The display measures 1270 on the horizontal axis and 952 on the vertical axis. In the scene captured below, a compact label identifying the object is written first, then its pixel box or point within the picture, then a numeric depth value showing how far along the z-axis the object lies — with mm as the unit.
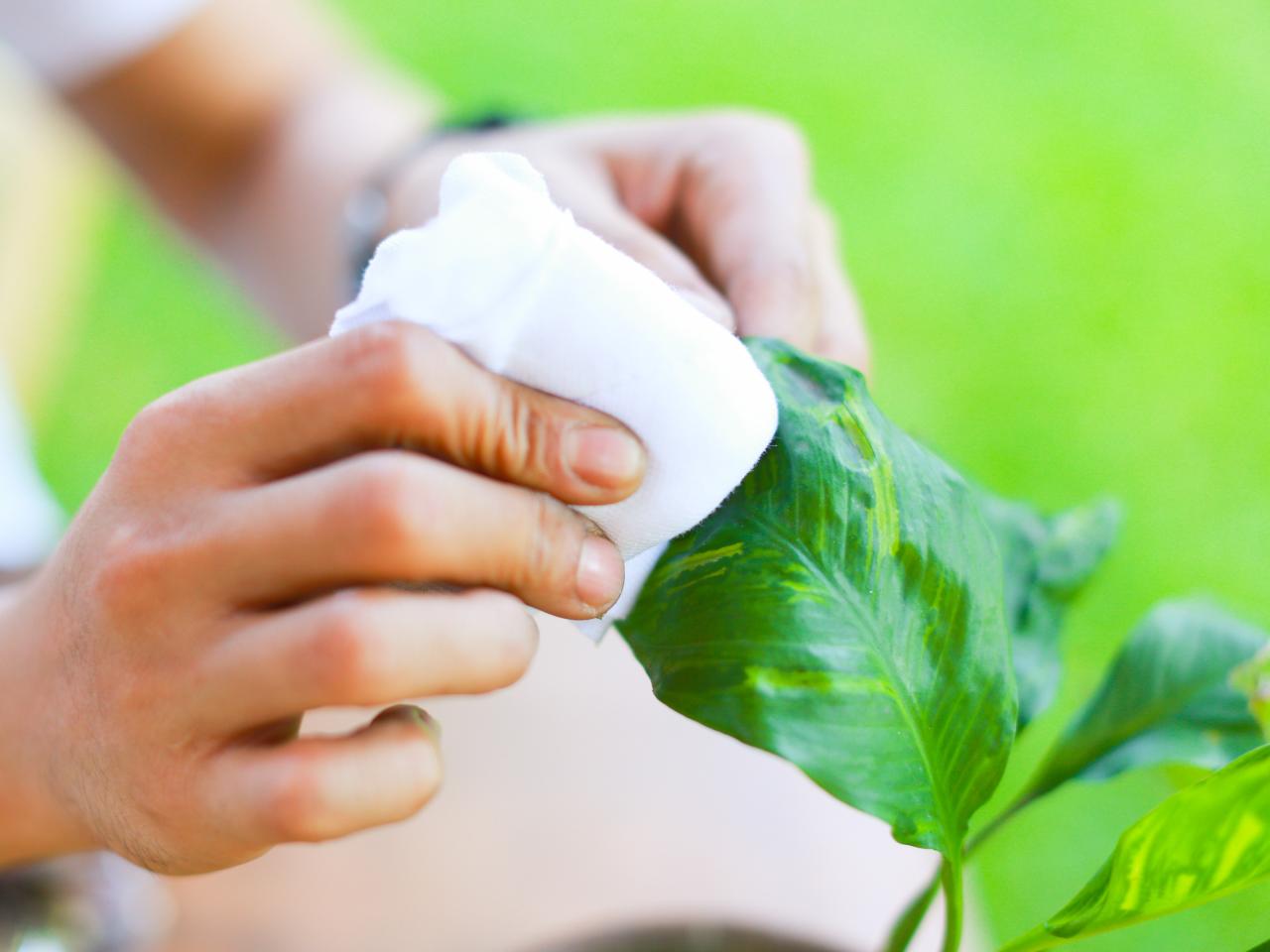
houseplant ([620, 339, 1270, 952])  308
